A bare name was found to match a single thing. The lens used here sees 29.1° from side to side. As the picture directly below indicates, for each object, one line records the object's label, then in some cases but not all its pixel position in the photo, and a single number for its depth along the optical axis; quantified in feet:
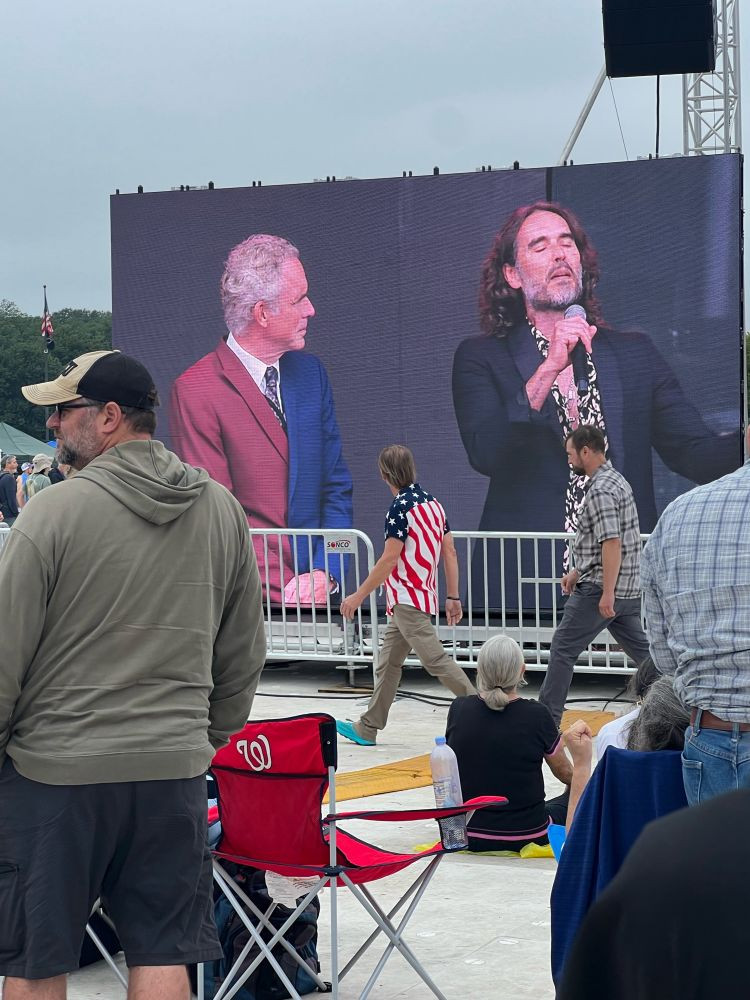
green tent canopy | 212.02
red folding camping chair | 14.64
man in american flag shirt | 29.55
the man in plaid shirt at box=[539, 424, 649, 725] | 27.20
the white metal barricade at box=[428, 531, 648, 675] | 35.91
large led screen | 35.60
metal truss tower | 47.98
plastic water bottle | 17.17
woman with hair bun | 20.43
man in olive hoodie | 10.41
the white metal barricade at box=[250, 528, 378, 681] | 37.47
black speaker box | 36.50
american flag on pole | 198.39
